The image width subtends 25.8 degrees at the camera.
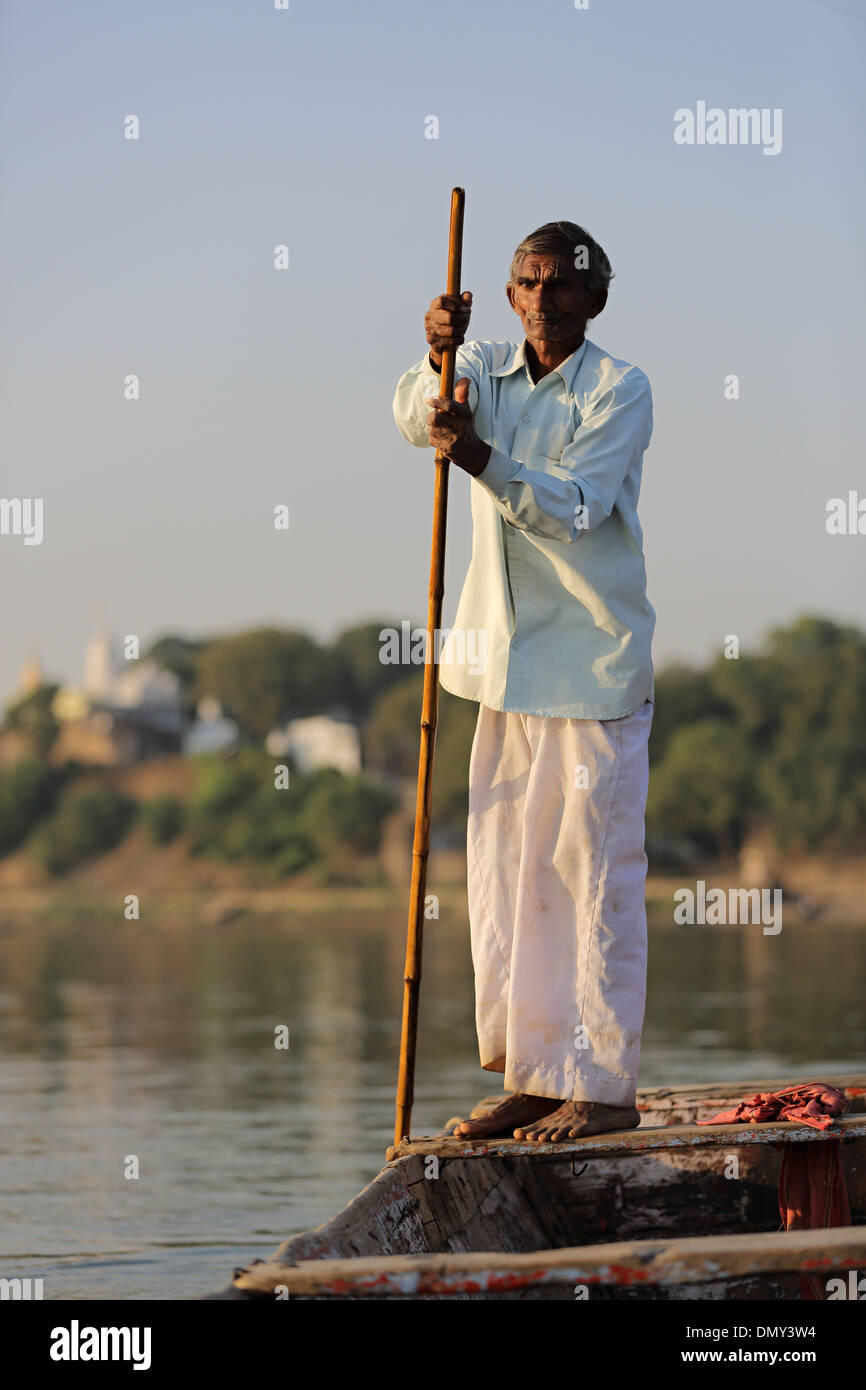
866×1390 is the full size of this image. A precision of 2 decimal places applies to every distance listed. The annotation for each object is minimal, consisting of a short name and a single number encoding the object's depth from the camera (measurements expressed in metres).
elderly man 4.27
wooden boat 3.34
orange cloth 4.54
